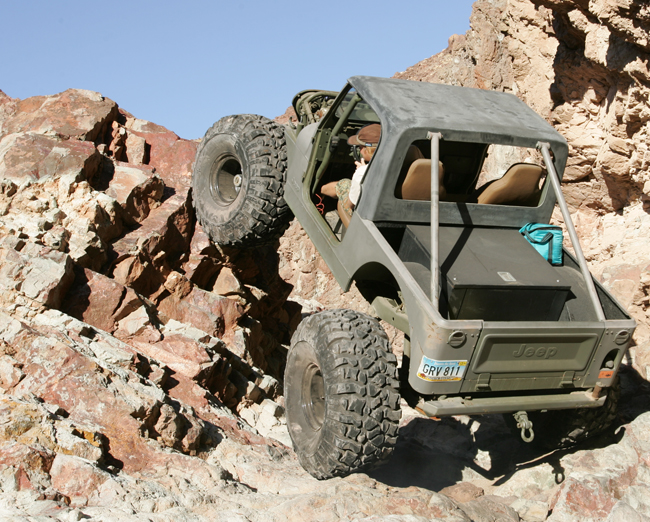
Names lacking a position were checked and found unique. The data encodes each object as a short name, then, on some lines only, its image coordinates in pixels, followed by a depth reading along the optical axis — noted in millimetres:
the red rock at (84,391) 4012
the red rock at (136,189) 6285
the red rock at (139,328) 5398
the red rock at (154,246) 5961
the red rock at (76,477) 3371
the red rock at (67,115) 6680
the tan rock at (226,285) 6980
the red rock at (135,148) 7172
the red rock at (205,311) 6344
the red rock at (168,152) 7203
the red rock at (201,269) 6625
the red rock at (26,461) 3303
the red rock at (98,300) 5250
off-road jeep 3748
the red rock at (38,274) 4859
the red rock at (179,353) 5324
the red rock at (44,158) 5957
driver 4566
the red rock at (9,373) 4133
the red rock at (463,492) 4473
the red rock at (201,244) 6738
